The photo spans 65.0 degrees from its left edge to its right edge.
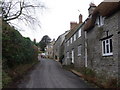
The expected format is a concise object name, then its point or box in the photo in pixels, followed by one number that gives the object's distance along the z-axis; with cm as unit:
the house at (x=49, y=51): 5246
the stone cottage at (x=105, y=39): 698
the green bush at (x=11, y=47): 800
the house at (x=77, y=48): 1294
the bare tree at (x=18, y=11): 1247
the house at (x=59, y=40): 3365
